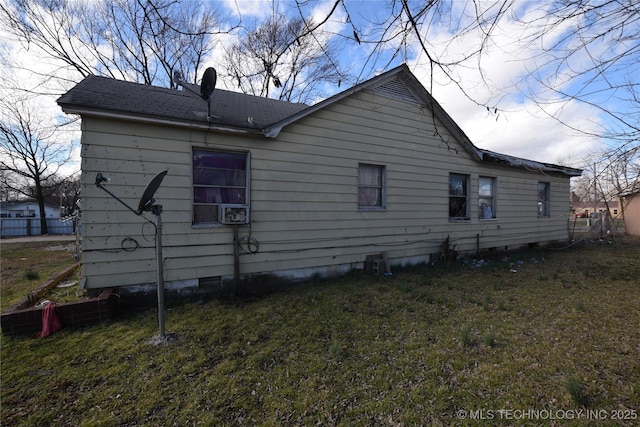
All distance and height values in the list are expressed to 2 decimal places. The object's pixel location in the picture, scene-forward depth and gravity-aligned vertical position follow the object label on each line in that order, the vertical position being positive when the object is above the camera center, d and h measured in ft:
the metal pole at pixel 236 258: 16.97 -2.93
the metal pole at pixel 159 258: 10.70 -1.85
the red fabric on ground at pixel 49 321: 12.00 -4.79
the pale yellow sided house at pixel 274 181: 14.46 +1.89
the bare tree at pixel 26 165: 61.26 +9.96
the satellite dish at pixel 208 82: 16.61 +7.35
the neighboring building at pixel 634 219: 55.77 -2.32
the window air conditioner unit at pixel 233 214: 16.52 -0.30
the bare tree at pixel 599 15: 7.59 +5.27
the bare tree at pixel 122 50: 37.77 +26.04
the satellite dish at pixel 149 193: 10.16 +0.57
